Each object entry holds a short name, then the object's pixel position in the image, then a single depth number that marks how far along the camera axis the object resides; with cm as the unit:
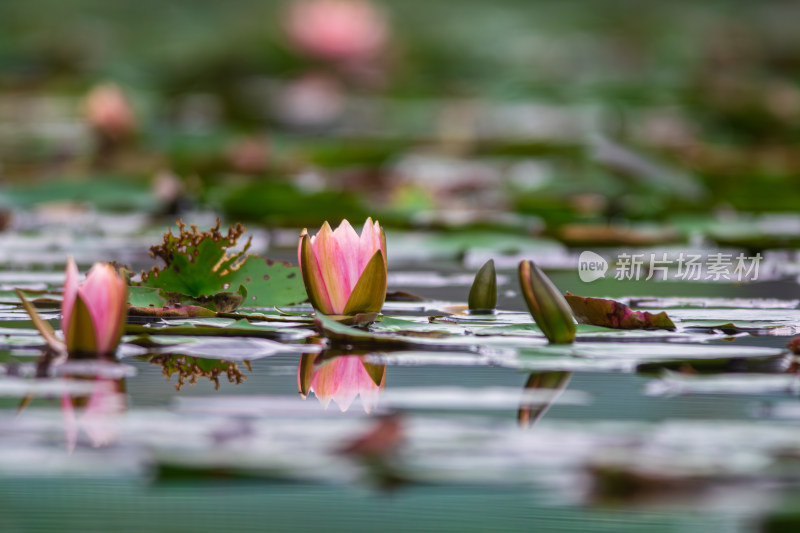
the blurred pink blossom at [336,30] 1795
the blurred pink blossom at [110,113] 1089
